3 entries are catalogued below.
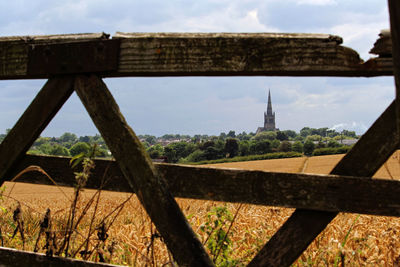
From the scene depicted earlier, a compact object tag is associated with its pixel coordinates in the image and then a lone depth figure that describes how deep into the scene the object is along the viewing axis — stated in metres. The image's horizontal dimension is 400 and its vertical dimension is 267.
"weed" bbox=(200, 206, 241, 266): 2.98
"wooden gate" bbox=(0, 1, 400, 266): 1.83
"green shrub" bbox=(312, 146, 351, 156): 56.22
